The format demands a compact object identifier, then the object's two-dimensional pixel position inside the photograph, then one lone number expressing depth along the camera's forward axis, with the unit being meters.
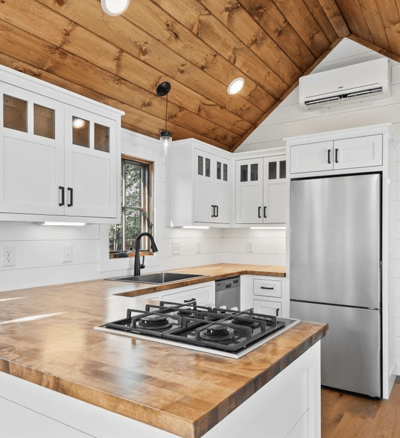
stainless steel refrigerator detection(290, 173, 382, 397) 3.06
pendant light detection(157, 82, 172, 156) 2.97
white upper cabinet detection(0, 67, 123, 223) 2.08
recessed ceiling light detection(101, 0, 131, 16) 2.17
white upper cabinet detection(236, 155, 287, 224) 3.87
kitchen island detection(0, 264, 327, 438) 0.85
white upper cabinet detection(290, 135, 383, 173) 3.11
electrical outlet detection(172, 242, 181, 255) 3.88
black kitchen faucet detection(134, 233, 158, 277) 3.21
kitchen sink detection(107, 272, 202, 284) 3.10
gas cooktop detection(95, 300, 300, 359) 1.19
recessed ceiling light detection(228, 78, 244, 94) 3.42
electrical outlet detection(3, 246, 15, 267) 2.40
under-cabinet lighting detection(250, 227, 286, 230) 4.04
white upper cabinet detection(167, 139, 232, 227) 3.61
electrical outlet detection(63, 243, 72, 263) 2.79
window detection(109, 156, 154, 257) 3.41
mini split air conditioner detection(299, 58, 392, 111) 3.50
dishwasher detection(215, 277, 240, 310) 3.38
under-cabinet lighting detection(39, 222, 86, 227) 2.57
